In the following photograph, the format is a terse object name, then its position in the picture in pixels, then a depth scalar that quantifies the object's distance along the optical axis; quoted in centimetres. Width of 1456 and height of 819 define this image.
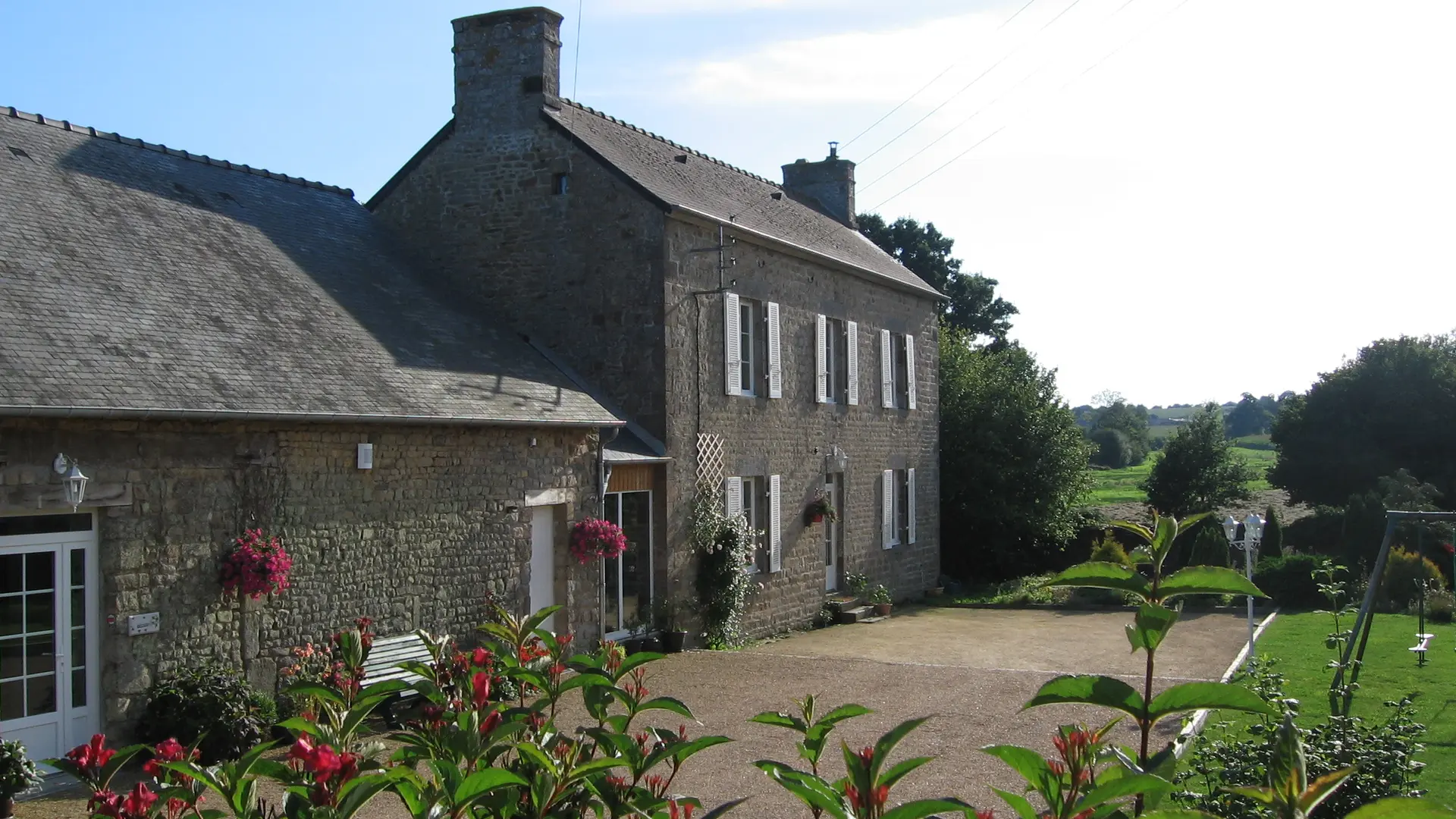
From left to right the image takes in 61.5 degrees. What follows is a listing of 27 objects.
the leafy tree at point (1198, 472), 2694
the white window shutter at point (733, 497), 1608
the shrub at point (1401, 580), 1944
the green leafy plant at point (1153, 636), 278
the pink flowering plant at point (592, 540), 1320
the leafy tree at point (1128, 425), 6569
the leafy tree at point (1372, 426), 2973
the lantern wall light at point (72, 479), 832
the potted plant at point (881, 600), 1945
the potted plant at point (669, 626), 1451
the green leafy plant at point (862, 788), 256
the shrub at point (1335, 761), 529
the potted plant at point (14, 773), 718
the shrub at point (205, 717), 879
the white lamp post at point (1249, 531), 1223
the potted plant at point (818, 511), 1803
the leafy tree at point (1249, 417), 8825
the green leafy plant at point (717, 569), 1527
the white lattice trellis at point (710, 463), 1552
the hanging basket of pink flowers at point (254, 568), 948
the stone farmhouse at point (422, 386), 880
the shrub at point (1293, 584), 2006
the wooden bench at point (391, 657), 1040
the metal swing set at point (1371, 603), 973
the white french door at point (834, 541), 1912
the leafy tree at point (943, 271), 3784
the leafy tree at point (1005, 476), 2389
